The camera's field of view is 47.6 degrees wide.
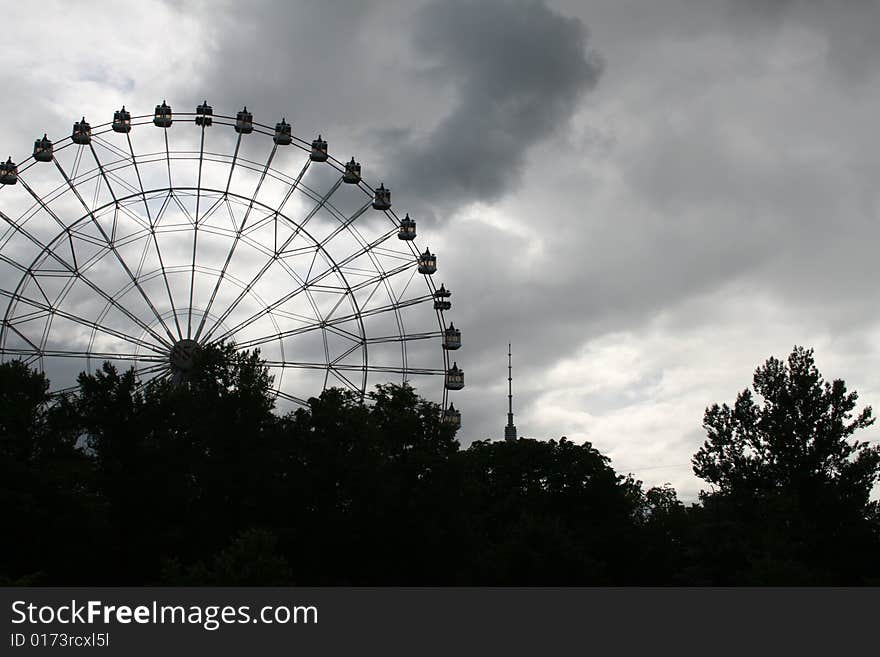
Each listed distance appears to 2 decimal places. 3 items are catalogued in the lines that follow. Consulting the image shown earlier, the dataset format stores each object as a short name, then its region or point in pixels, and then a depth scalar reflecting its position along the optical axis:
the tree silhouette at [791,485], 56.41
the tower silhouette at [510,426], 147.66
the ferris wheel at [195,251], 49.09
